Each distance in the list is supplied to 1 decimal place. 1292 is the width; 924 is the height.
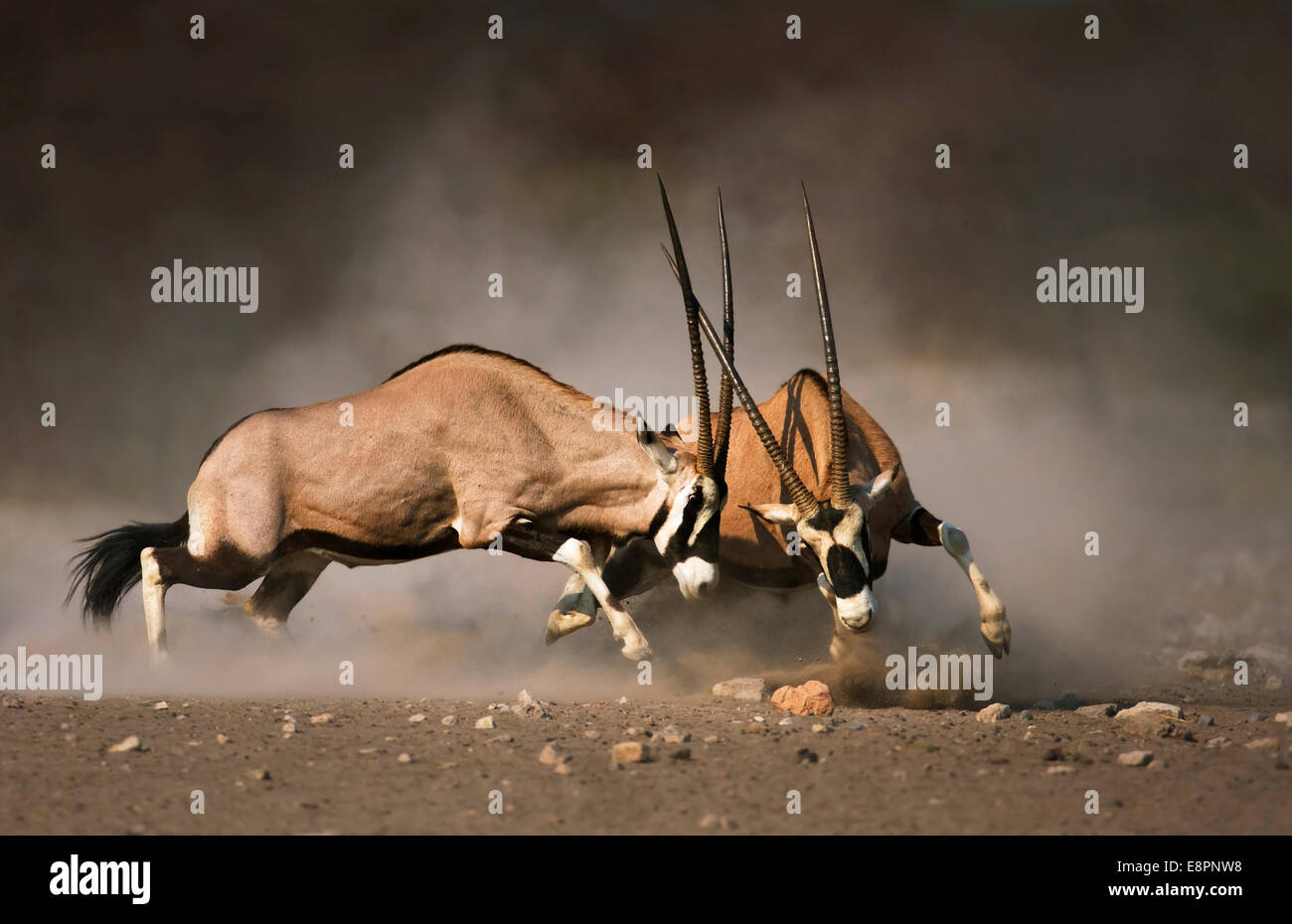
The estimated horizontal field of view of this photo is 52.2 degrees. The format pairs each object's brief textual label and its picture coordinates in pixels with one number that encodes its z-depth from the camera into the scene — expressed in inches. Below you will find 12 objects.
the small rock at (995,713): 270.2
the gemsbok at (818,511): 299.7
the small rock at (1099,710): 282.2
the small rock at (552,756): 218.7
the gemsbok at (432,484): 336.8
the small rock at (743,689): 306.3
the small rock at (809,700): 277.1
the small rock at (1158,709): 268.6
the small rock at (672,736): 235.2
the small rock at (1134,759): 221.5
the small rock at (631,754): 218.5
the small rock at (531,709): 265.6
